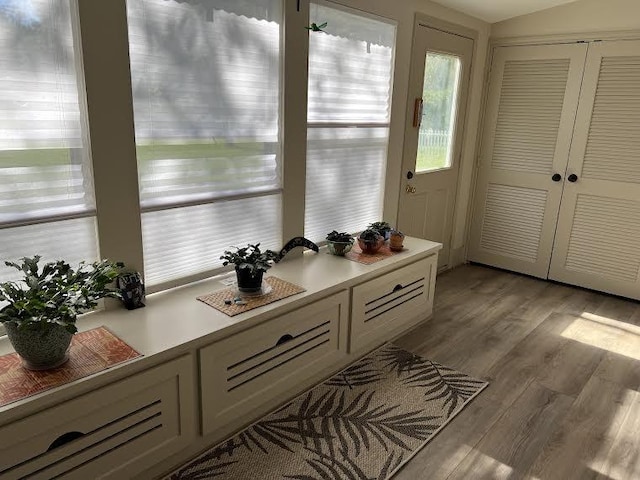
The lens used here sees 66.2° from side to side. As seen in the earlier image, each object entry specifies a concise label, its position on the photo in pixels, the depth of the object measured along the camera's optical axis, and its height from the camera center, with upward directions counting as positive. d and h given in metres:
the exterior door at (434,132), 3.36 -0.12
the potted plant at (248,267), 2.14 -0.67
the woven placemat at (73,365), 1.45 -0.82
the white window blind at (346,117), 2.66 -0.03
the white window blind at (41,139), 1.61 -0.14
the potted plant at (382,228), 3.00 -0.69
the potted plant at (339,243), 2.77 -0.72
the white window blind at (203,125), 1.96 -0.08
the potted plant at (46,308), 1.47 -0.61
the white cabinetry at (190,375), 1.48 -0.97
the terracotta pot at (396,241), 2.92 -0.73
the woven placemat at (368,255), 2.73 -0.79
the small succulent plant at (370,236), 2.83 -0.69
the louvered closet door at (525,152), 3.71 -0.26
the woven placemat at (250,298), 2.03 -0.80
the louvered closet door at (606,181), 3.45 -0.42
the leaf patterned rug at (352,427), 1.90 -1.33
